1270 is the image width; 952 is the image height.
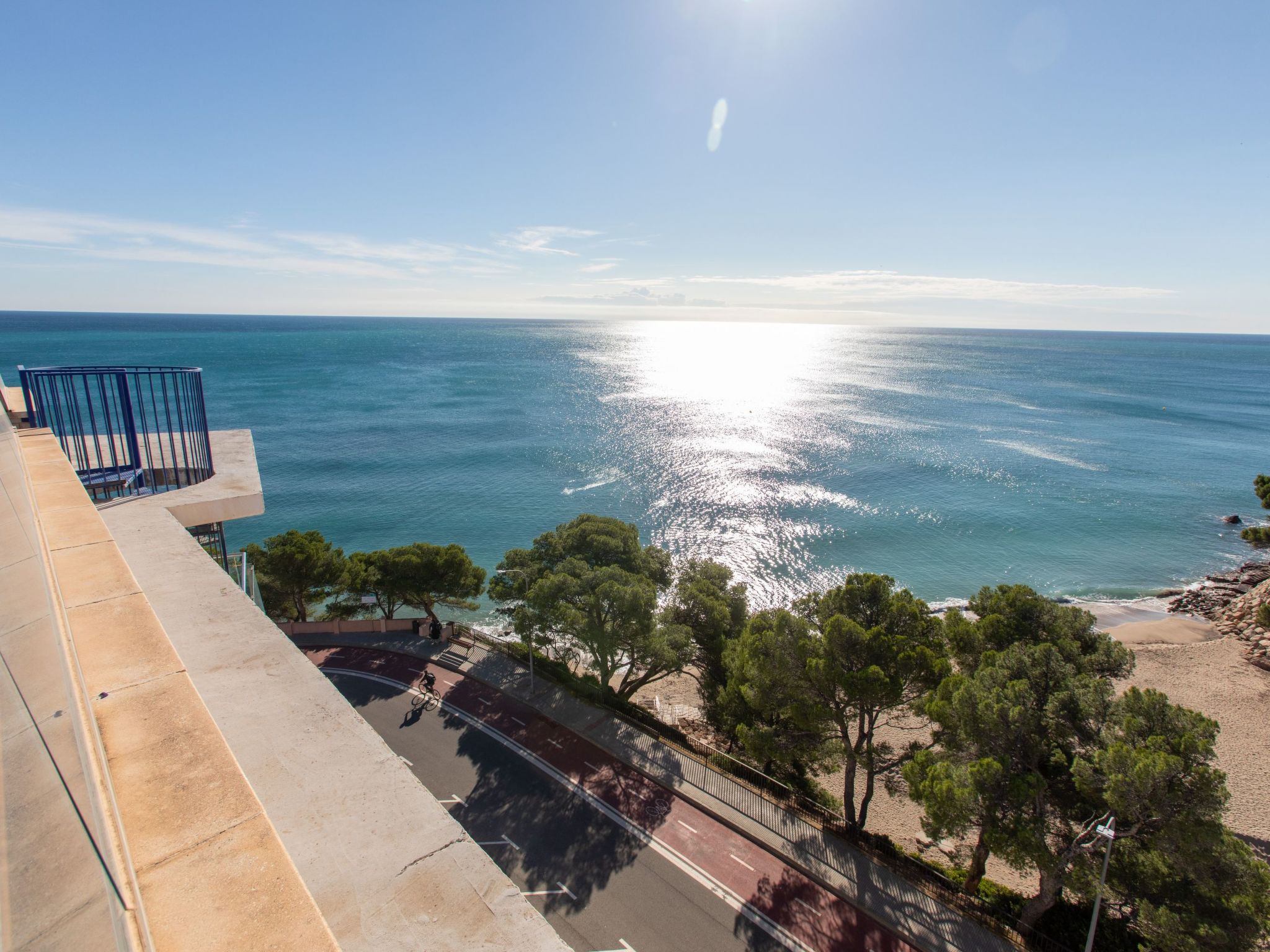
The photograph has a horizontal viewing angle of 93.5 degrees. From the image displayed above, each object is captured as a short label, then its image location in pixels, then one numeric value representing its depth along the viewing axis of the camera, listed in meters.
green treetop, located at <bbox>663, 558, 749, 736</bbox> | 28.28
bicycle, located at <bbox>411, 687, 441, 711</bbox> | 27.35
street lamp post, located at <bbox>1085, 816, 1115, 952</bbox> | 13.05
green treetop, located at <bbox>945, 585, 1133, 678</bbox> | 18.69
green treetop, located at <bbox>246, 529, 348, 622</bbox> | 32.81
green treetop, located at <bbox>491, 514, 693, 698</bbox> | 25.47
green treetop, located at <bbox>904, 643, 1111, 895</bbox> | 15.39
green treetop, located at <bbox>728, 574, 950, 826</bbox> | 18.98
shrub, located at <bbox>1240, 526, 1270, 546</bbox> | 43.03
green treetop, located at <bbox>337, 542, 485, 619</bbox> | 34.25
